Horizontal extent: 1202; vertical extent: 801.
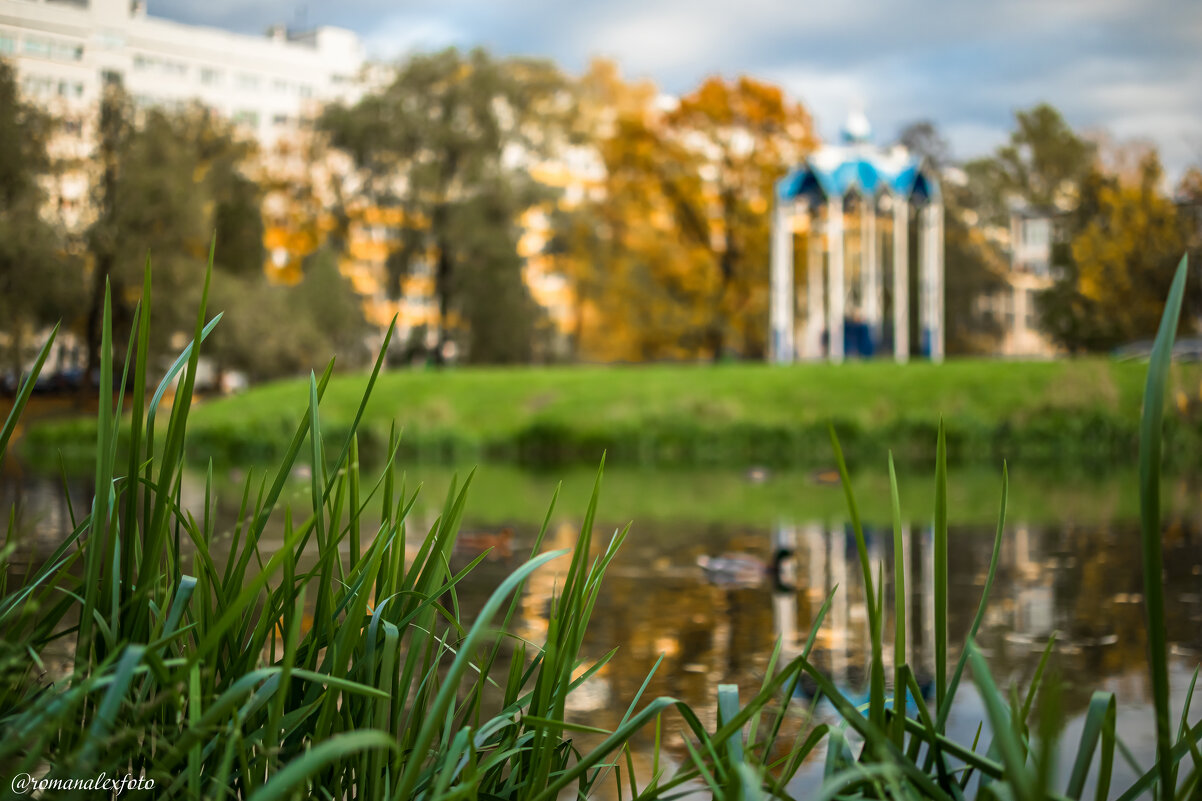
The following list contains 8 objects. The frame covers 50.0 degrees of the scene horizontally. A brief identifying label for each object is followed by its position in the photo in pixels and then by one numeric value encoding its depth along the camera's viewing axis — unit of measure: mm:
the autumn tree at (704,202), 27234
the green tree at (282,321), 23094
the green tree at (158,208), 18953
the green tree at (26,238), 15625
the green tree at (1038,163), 37875
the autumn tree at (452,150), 30188
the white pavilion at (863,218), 18906
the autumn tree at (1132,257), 23812
